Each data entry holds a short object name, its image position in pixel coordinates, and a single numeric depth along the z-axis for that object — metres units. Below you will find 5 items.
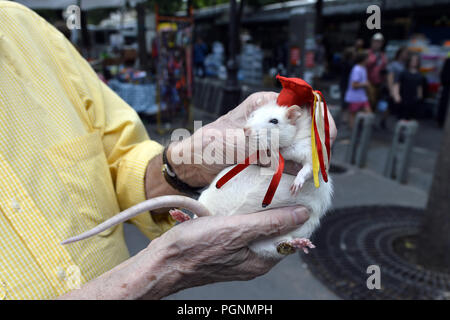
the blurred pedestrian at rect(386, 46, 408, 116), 10.29
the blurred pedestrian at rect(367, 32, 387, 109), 9.84
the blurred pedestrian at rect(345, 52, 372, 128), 7.93
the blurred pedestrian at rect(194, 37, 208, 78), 15.60
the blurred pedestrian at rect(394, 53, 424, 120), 9.15
